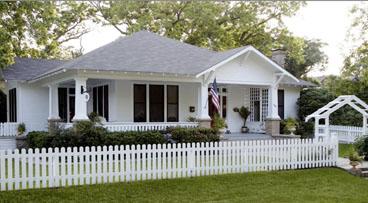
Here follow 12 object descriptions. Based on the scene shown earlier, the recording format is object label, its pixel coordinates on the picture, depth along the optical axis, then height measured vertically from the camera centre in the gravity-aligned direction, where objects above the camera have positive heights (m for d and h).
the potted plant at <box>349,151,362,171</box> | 11.42 -1.78
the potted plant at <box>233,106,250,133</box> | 21.83 -0.88
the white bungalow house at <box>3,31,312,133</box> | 16.91 +0.46
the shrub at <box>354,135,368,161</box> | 13.14 -1.64
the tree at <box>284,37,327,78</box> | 41.18 +3.54
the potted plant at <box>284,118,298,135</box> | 20.70 -1.49
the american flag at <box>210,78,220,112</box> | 16.70 +0.05
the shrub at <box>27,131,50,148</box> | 15.51 -1.71
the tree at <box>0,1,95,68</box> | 20.60 +4.10
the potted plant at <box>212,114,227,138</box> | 18.31 -1.31
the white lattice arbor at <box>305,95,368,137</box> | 14.65 -0.49
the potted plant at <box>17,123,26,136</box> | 20.27 -1.63
